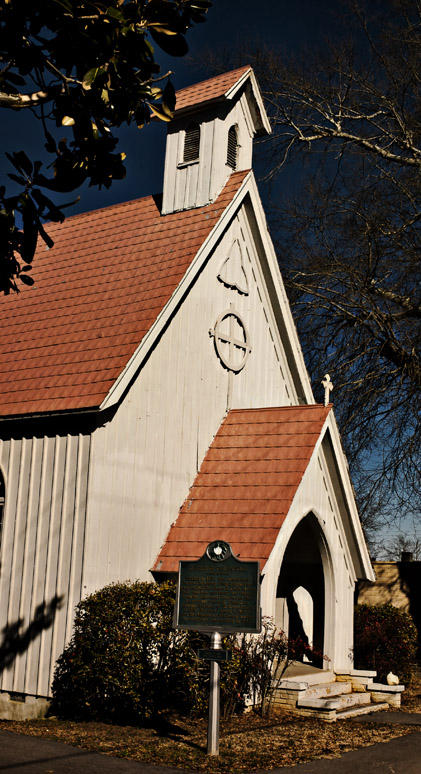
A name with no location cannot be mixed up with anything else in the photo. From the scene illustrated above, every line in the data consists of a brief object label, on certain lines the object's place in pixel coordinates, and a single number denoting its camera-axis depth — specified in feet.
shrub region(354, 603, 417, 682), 53.62
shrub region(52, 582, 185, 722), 36.81
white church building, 42.73
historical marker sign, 33.40
